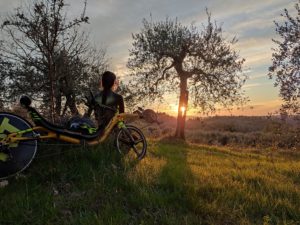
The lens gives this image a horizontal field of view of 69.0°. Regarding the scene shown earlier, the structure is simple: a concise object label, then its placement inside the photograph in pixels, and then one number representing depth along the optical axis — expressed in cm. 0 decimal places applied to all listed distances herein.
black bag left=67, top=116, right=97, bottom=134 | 451
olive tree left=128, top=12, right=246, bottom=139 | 1693
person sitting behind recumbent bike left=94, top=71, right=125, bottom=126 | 519
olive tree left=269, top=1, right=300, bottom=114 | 962
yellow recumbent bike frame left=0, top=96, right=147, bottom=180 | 394
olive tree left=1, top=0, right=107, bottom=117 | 713
